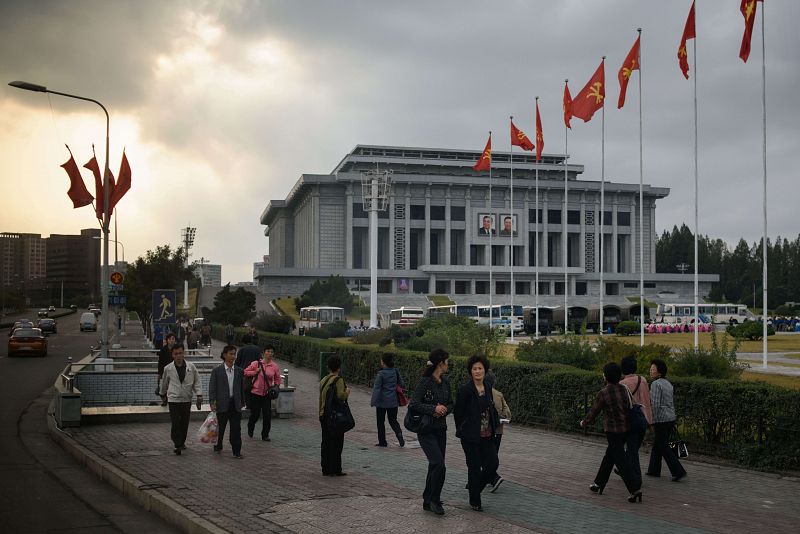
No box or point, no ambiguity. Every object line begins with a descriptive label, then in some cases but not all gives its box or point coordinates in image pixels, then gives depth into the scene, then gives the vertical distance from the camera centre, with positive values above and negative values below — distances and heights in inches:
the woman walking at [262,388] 600.7 -63.2
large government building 4394.7 +383.5
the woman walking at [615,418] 403.2 -56.1
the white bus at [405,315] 2513.5 -46.6
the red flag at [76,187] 1058.7 +141.4
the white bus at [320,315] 2593.5 -45.4
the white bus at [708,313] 2918.3 -34.1
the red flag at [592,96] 1365.7 +339.1
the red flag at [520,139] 1700.3 +332.7
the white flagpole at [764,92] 1101.7 +279.5
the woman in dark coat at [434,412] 359.3 -48.1
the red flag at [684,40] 1147.3 +363.2
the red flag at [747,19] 1027.3 +348.8
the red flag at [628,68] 1284.4 +359.8
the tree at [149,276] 2224.4 +61.6
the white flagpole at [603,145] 1594.5 +299.8
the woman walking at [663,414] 463.2 -61.2
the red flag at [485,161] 1872.5 +315.5
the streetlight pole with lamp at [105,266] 1048.2 +42.7
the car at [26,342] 1620.3 -85.0
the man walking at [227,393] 522.0 -58.3
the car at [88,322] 3034.0 -83.8
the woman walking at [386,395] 590.2 -66.8
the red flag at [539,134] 1685.5 +337.1
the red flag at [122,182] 1117.7 +156.3
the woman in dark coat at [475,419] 366.3 -51.7
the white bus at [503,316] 2517.2 -45.1
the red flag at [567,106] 1521.9 +357.3
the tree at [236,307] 2492.6 -21.1
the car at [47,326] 2694.4 -88.0
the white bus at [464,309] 2630.4 -24.9
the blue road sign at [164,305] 1143.0 -7.8
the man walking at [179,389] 516.7 -57.2
